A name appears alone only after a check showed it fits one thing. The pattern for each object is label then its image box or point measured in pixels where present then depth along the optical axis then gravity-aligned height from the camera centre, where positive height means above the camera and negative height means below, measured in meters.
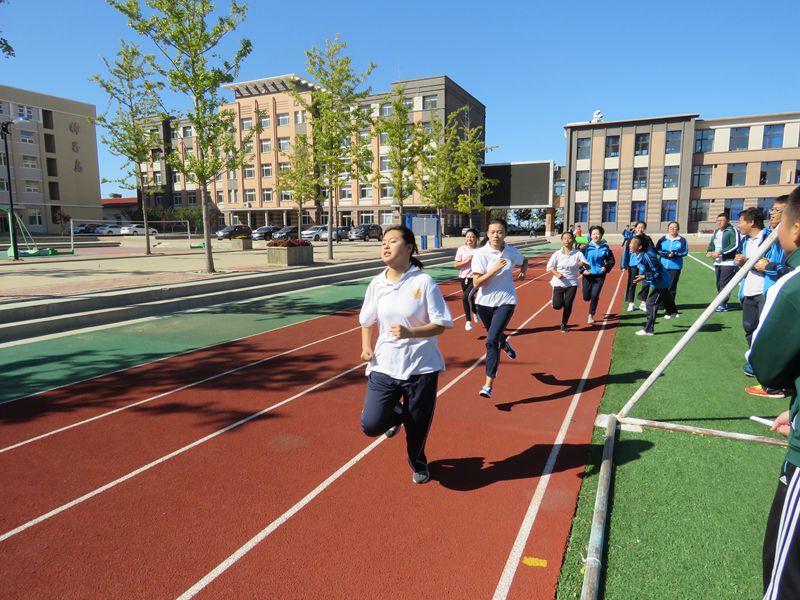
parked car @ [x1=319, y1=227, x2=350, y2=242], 47.69 -0.83
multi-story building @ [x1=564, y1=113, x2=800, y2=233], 55.73 +6.67
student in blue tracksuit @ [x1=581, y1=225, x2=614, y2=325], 9.73 -0.69
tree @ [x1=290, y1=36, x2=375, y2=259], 22.39 +5.04
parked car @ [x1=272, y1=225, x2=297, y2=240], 51.47 -0.74
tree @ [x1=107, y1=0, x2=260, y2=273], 15.49 +4.94
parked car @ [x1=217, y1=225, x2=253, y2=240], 45.07 -0.57
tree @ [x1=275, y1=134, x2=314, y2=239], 41.47 +4.26
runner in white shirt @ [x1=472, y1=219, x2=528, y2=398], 5.82 -0.73
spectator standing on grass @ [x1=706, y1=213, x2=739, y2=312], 9.62 -0.43
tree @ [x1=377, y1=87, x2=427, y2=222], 29.42 +4.70
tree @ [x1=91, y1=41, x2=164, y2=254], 22.16 +4.68
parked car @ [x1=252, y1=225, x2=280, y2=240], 51.50 -0.81
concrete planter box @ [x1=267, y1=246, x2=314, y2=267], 20.00 -1.20
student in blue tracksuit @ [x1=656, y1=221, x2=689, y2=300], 10.11 -0.48
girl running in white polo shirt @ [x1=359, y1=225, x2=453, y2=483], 3.61 -0.86
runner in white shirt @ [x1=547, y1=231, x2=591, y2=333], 8.93 -0.78
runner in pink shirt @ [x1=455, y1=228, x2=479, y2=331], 10.09 -0.81
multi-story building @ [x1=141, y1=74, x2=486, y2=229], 62.09 +8.20
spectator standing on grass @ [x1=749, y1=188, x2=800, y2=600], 1.81 -0.56
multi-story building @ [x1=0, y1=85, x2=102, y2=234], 58.31 +7.71
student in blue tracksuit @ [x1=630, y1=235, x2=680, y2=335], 9.11 -0.86
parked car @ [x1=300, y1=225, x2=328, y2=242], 49.59 -0.77
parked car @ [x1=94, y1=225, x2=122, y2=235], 52.46 -0.55
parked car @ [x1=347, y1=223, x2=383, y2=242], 48.12 -0.65
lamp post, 23.08 -0.21
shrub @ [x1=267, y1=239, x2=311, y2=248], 20.26 -0.71
